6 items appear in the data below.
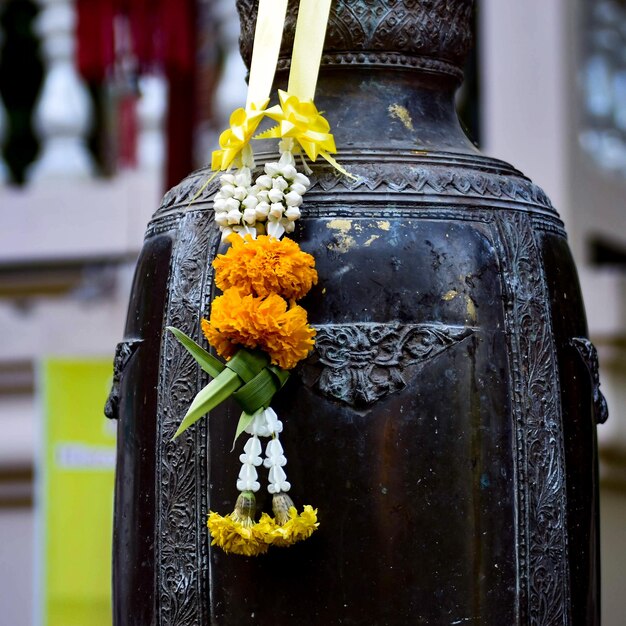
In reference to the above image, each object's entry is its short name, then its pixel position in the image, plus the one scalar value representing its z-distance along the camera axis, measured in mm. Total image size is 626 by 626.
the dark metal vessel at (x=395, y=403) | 2380
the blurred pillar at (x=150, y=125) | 5392
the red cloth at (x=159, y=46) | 4480
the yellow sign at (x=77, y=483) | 4333
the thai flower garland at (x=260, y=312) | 2327
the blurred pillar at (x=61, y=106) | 5308
